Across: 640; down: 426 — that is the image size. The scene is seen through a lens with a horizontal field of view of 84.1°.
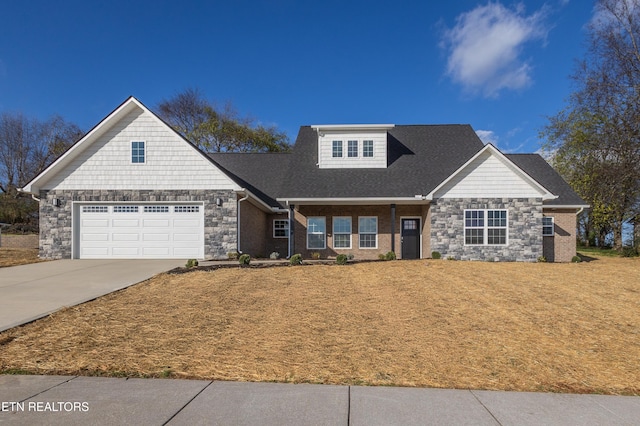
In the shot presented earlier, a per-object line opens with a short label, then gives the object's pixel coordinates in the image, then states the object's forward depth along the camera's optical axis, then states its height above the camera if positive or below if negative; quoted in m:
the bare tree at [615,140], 18.58 +4.42
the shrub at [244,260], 12.30 -1.49
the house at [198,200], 14.75 +0.75
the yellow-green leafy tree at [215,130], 35.97 +8.99
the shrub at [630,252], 19.25 -1.88
